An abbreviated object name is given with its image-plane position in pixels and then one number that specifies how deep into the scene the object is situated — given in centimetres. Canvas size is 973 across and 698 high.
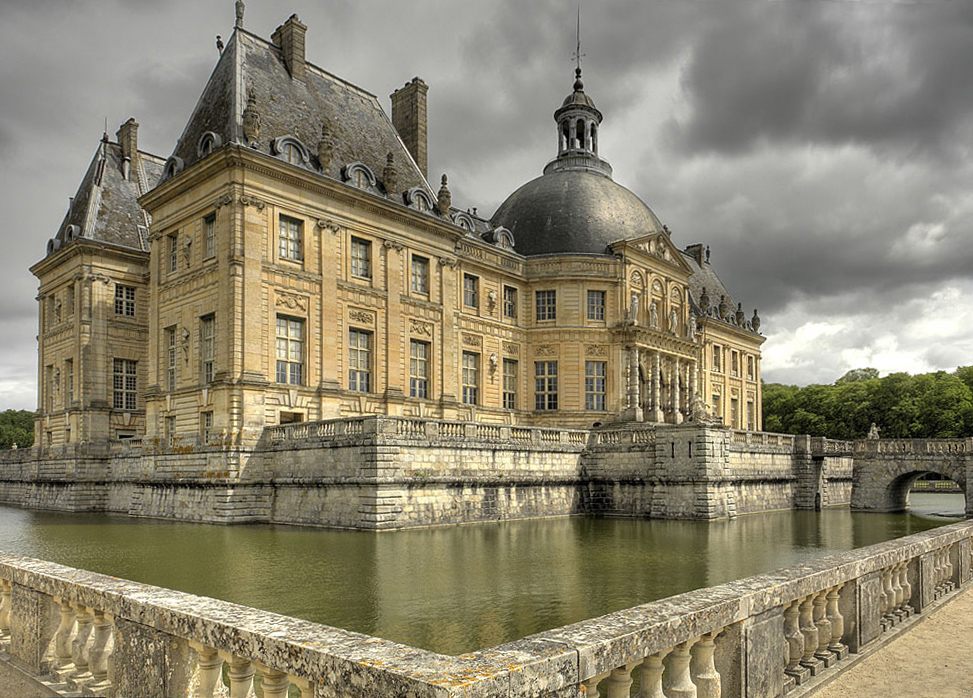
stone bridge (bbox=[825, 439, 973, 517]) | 3666
